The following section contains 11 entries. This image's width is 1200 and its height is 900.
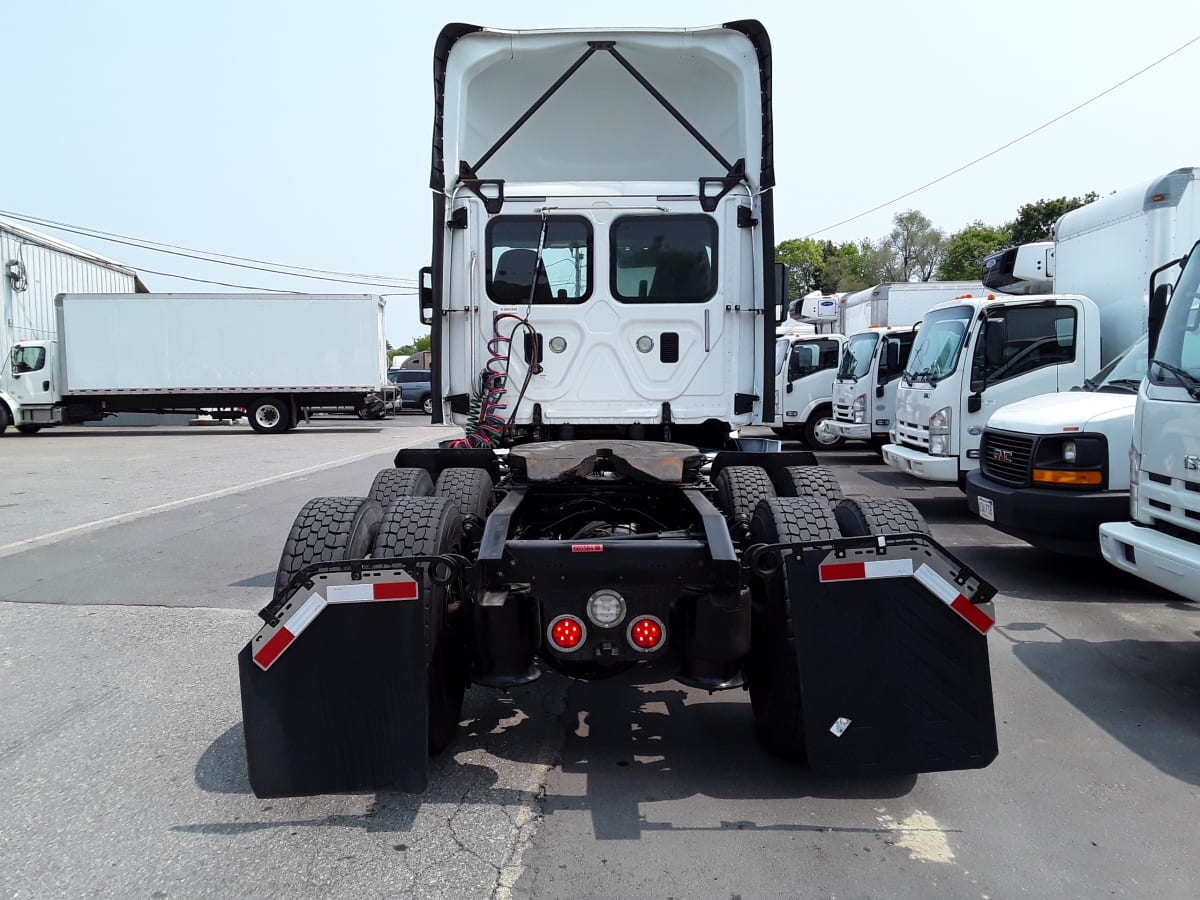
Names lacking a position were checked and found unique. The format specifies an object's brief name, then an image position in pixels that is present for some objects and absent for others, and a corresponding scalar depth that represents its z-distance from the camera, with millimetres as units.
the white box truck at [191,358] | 24250
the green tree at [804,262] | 82562
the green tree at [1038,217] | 44750
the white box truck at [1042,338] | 8953
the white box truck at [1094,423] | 6562
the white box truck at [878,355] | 14656
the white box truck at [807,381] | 18328
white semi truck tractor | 3197
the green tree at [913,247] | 72125
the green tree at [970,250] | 57031
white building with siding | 26875
